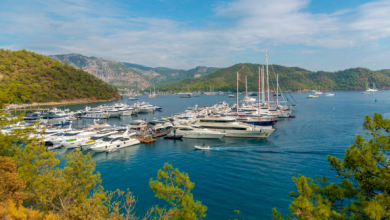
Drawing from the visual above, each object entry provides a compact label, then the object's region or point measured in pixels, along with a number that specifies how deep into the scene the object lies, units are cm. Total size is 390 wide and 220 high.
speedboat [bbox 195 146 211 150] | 4319
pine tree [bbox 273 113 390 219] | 990
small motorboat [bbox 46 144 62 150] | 4470
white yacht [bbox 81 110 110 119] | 9311
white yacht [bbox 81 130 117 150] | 4372
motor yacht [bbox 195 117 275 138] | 4978
